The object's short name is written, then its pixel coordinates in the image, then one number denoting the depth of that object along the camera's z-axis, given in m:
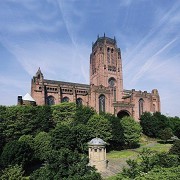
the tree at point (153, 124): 55.15
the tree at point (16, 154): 28.67
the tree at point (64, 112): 46.75
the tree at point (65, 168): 17.92
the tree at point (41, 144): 32.40
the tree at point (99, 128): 38.41
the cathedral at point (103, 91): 58.84
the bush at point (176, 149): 31.05
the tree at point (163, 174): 14.02
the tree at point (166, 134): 50.71
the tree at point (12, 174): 23.00
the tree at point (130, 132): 43.62
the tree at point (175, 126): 57.78
